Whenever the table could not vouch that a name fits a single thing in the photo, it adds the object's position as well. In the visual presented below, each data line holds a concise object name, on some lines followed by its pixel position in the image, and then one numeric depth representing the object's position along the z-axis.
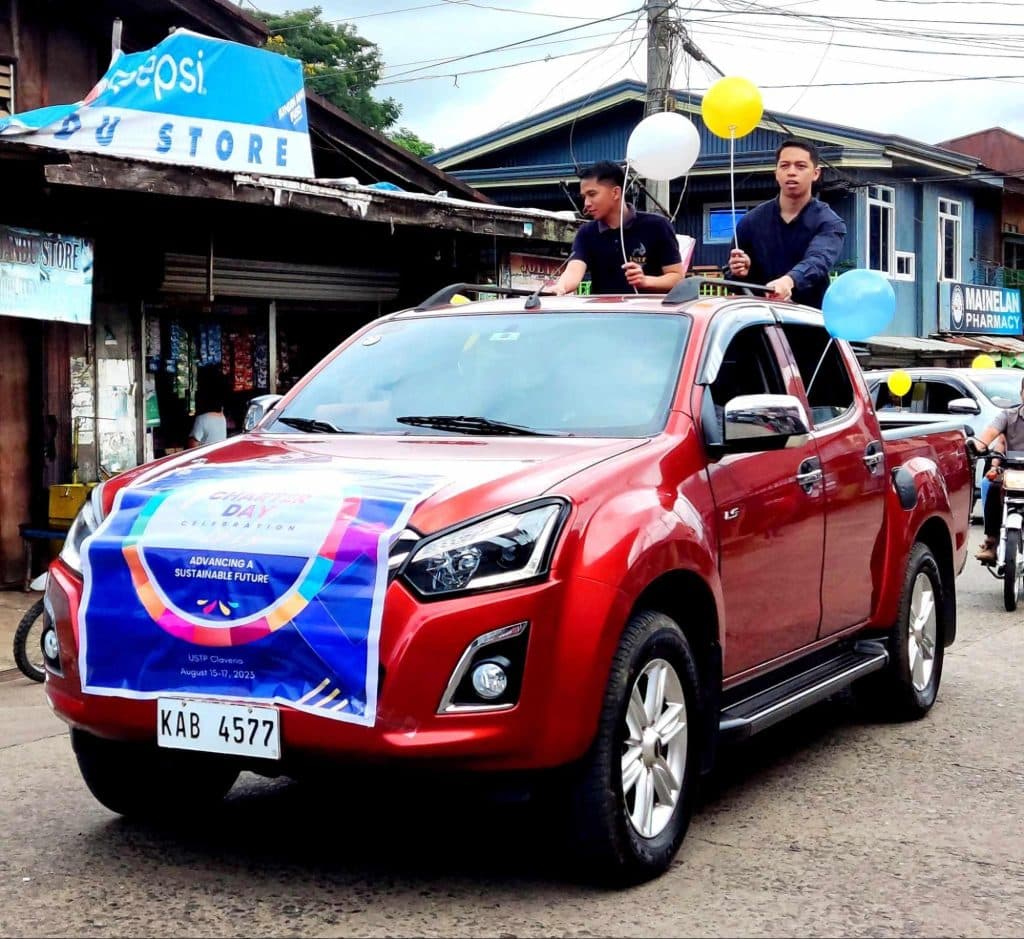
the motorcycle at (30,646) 8.62
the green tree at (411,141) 45.00
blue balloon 6.32
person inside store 13.16
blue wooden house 28.70
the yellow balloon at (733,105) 8.29
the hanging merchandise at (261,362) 14.06
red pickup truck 3.92
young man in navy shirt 7.42
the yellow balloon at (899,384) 16.94
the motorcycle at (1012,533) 11.02
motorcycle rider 11.63
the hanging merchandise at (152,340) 12.75
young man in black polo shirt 7.73
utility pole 16.45
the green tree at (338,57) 40.44
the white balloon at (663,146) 8.35
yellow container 11.34
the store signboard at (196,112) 12.05
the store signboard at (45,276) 10.87
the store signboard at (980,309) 34.16
